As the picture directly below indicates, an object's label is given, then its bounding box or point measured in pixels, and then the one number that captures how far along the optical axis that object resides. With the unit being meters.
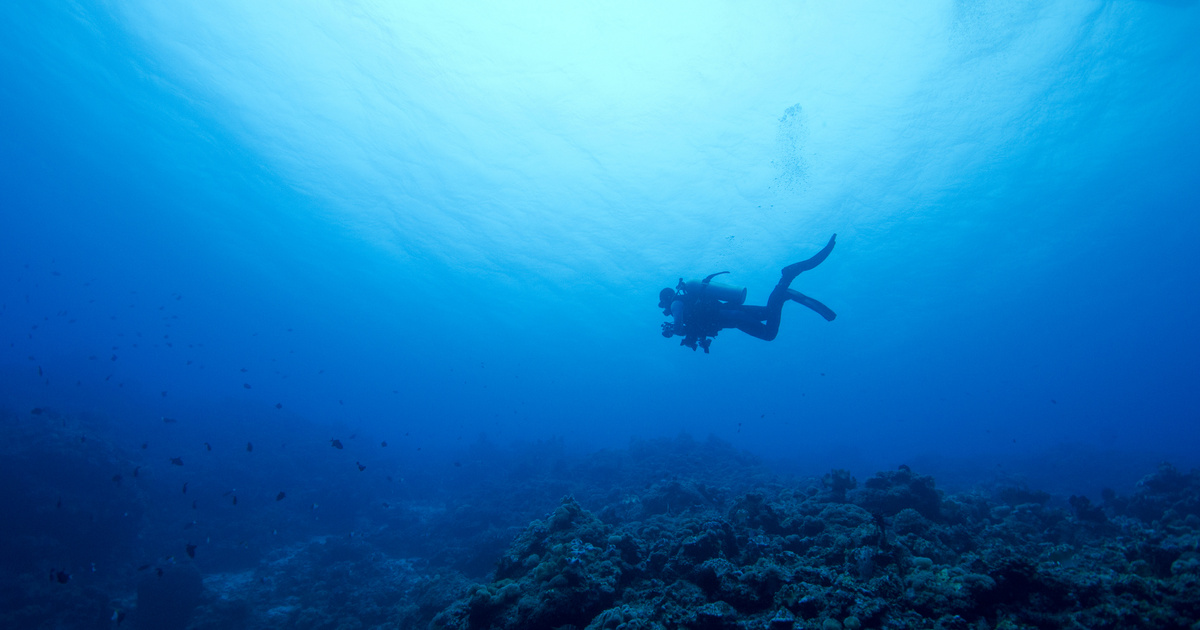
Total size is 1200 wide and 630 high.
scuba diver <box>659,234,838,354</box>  11.20
